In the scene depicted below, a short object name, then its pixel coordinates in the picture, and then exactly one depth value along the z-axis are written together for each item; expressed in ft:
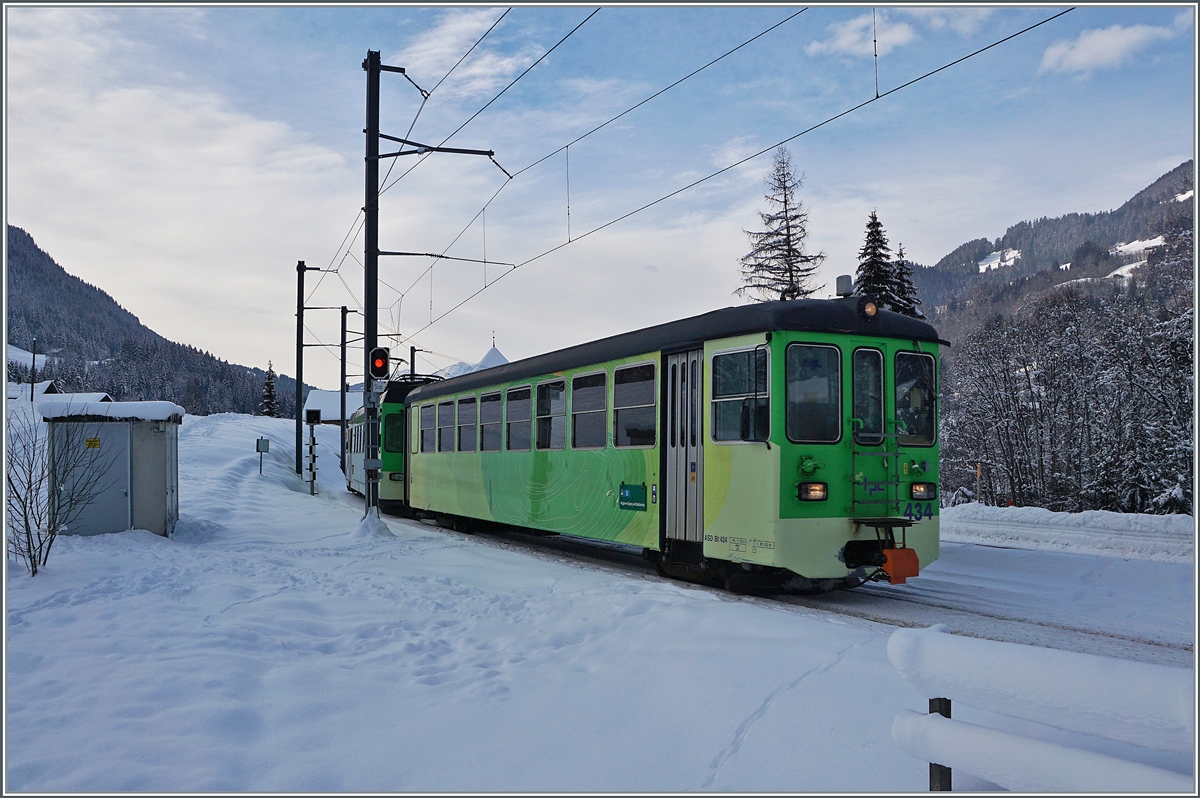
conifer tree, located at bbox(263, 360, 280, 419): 342.64
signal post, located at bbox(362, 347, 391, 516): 46.11
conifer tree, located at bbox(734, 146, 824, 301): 120.47
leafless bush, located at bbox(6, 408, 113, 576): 30.17
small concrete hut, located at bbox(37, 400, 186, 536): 38.45
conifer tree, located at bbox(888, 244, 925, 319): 96.78
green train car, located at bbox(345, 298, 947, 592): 27.78
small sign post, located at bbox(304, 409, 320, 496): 98.43
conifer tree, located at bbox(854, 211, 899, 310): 93.61
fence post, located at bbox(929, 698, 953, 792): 9.55
